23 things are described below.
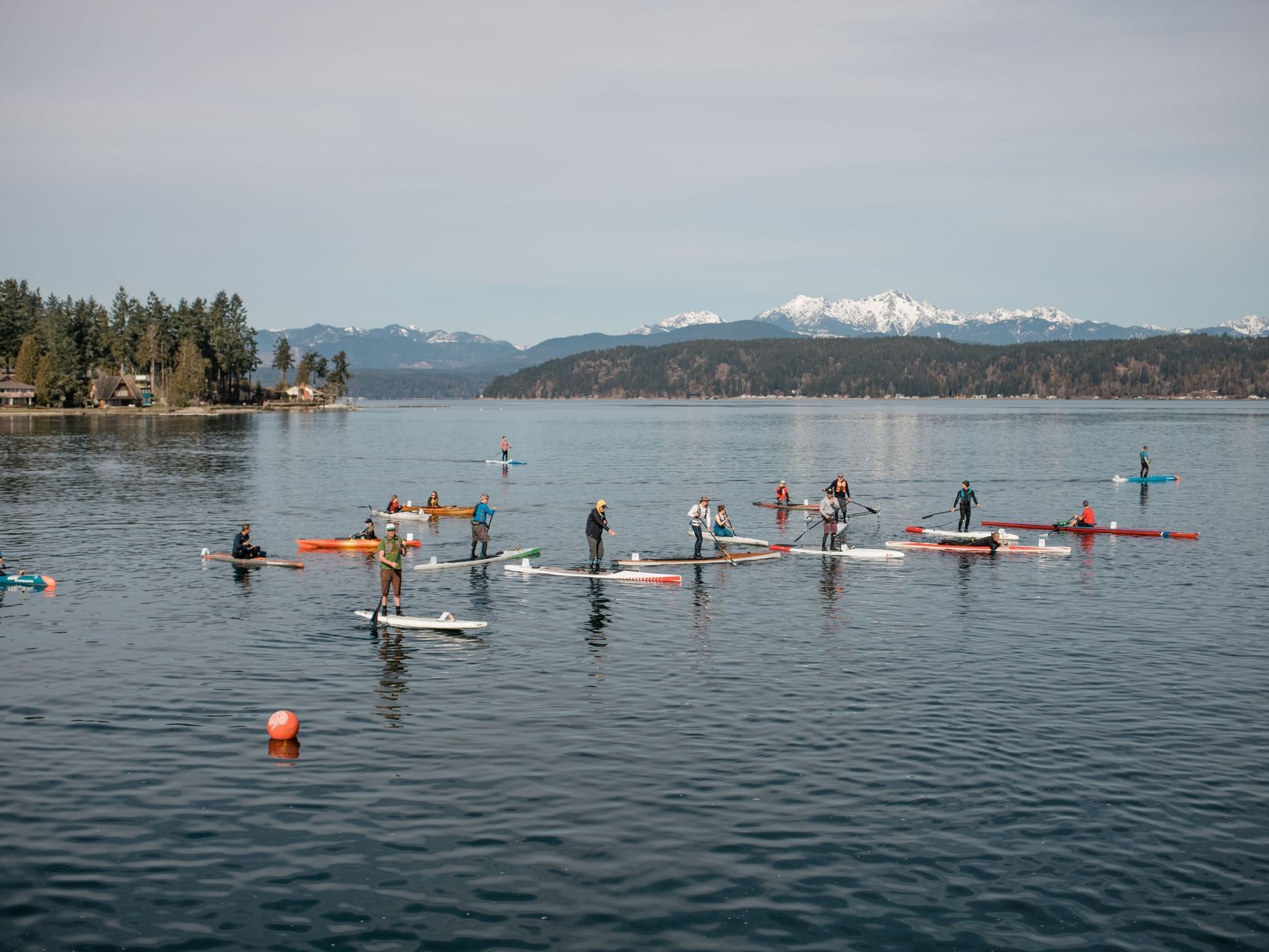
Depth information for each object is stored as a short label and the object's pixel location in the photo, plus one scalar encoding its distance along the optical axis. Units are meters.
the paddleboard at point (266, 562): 46.72
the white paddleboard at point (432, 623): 34.22
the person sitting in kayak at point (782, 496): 72.31
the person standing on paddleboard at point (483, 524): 48.41
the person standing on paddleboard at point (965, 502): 57.19
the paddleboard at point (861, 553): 51.06
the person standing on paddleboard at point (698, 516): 49.16
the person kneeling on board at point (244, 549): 47.09
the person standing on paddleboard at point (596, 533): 45.28
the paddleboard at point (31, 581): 41.16
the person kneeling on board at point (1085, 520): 58.94
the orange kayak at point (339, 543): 51.97
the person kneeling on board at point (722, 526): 52.59
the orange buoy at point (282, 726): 23.45
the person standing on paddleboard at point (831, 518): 51.16
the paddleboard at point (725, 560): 47.25
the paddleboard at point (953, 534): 54.53
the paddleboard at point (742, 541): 53.19
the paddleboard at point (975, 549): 52.22
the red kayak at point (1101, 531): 58.44
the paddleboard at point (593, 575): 44.38
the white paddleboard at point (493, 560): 47.12
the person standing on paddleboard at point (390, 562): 34.66
